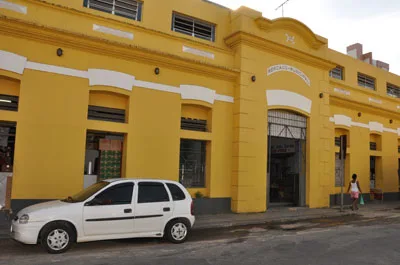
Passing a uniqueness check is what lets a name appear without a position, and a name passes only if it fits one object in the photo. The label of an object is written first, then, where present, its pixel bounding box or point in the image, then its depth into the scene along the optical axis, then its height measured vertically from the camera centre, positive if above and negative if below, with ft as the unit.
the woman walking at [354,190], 49.80 -2.48
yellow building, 31.83 +7.16
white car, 22.35 -3.57
